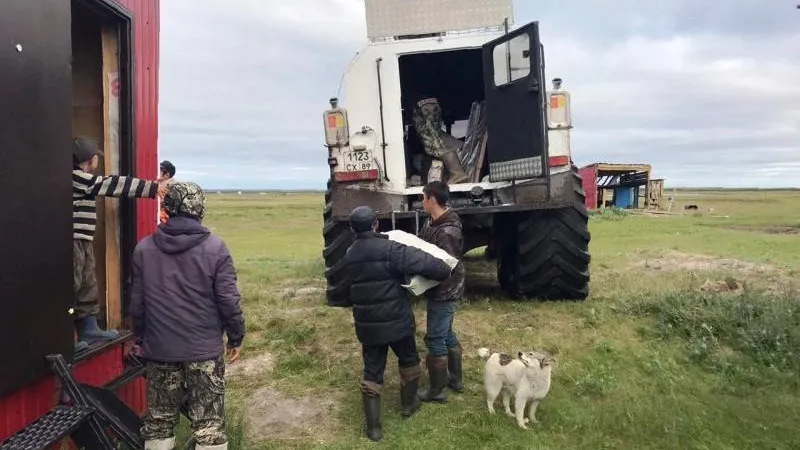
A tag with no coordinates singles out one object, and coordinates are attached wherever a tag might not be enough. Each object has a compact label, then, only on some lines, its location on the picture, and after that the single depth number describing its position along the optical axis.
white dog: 4.17
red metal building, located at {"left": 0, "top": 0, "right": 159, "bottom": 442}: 2.75
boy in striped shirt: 3.70
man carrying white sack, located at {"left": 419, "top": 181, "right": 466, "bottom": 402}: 4.59
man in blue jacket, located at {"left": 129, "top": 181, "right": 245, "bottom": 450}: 3.28
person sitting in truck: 7.14
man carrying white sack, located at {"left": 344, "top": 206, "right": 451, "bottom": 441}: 4.11
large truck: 6.38
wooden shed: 27.09
